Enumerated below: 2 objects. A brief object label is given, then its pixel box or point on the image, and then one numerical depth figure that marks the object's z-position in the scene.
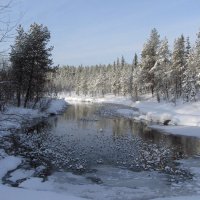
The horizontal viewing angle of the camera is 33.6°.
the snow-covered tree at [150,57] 70.88
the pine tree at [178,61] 72.00
